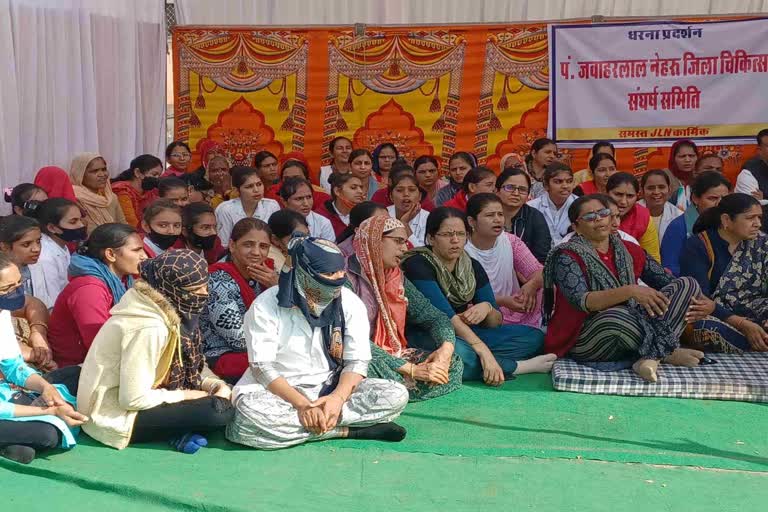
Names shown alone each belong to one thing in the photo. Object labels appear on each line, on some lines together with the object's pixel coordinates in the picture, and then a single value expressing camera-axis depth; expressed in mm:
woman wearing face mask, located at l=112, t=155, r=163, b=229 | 7047
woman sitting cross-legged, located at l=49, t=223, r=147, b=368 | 4004
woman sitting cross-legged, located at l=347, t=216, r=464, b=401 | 4391
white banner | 7934
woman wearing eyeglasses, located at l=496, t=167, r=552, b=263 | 5727
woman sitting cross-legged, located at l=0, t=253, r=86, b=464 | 3461
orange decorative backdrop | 8195
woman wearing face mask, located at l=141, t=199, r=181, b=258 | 5004
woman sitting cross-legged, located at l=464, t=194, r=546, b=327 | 5156
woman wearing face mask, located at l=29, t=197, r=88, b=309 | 4918
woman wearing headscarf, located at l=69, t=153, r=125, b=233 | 6699
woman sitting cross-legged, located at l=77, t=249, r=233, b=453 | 3484
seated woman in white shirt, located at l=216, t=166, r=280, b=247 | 6336
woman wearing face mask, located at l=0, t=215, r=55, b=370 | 4344
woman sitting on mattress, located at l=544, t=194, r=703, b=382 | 4574
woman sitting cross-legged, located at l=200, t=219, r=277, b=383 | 4352
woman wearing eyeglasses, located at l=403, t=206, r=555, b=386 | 4656
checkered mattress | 4316
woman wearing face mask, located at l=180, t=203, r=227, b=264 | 5176
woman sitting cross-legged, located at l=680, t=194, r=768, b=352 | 4898
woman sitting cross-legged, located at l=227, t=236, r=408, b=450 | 3633
